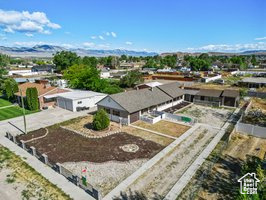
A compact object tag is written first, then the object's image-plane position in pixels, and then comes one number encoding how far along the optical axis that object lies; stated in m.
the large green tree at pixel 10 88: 40.88
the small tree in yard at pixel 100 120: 25.20
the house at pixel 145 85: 48.59
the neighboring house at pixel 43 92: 36.92
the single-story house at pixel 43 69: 102.44
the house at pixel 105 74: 84.91
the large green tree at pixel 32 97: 35.22
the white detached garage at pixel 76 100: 34.88
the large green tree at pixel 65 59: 86.69
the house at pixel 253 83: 55.16
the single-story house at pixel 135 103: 28.03
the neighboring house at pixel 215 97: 37.16
